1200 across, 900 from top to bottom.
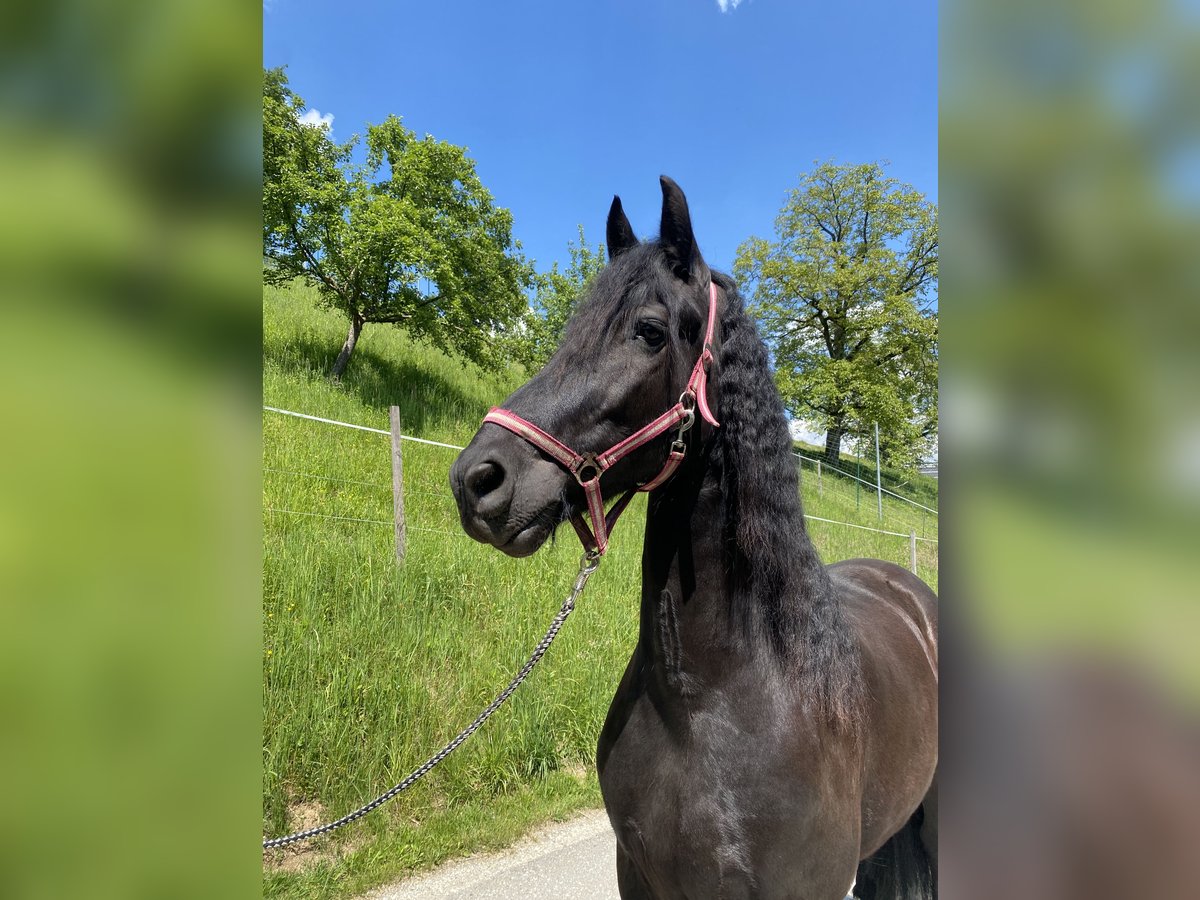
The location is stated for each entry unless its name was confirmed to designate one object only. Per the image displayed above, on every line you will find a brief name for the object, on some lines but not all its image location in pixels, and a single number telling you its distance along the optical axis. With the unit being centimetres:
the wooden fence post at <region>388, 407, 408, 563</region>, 544
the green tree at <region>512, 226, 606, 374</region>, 1618
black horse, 160
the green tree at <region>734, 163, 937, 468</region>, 2208
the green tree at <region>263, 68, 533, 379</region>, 1053
